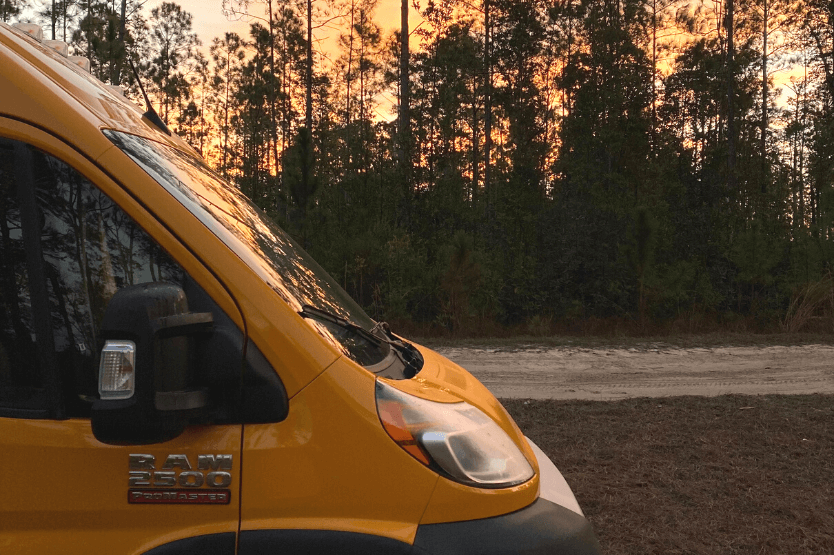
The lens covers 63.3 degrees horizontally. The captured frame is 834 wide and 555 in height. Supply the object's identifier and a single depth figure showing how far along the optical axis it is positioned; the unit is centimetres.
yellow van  150
